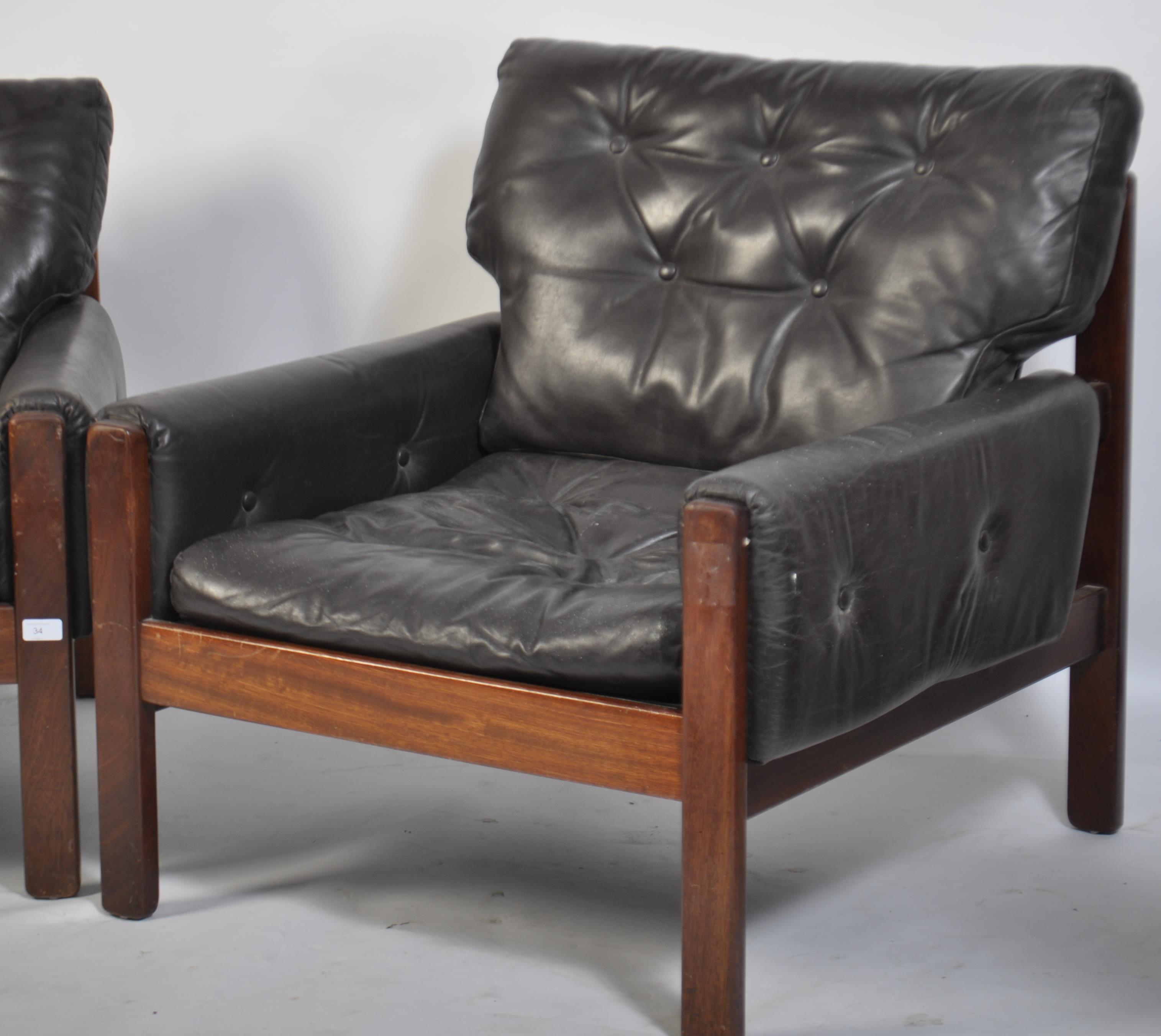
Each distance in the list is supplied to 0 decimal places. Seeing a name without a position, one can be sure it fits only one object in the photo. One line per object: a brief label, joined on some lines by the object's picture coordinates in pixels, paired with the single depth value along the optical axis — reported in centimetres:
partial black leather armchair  396
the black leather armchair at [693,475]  366
